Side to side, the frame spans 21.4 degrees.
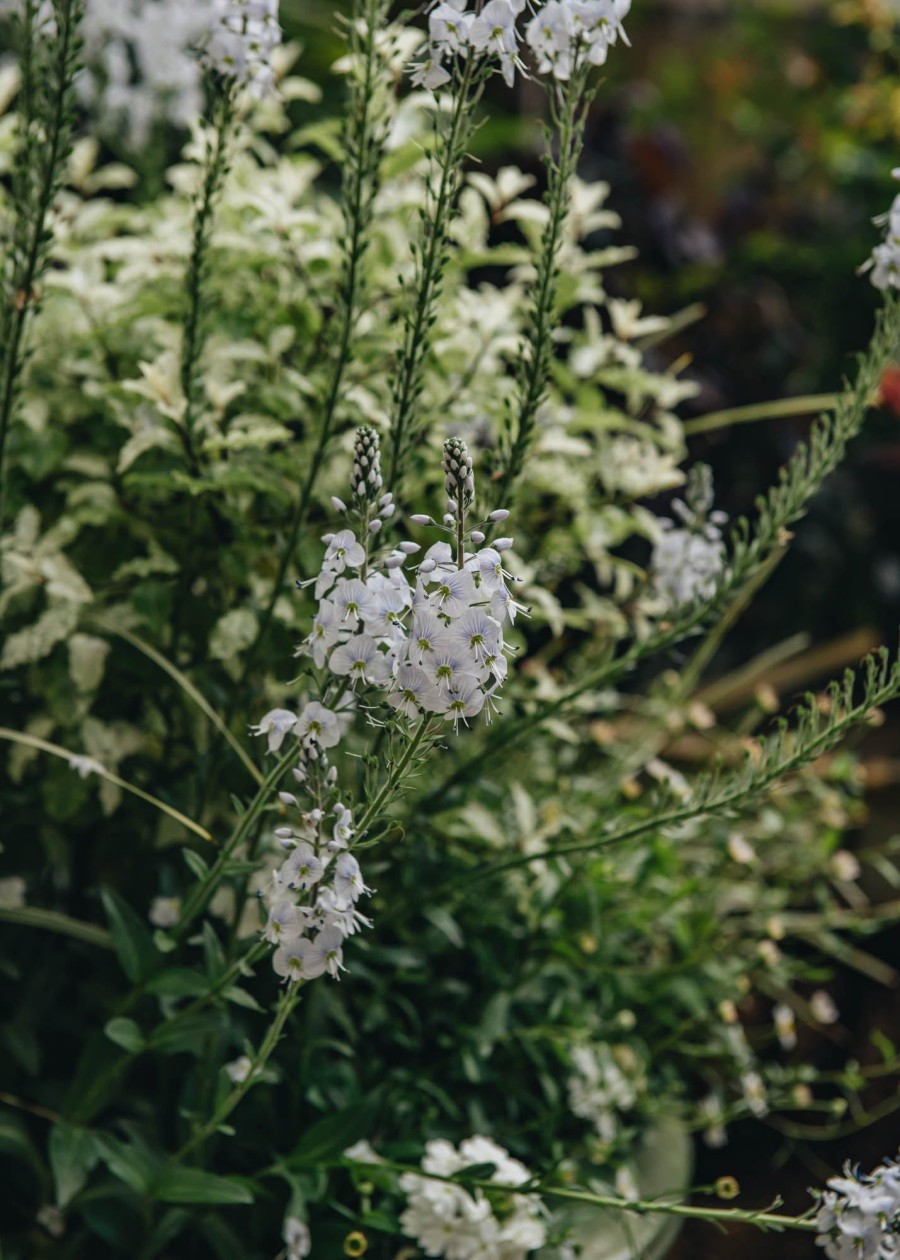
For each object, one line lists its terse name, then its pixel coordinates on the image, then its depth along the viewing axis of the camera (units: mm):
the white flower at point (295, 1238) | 585
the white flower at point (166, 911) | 612
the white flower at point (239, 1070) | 557
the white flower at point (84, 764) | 570
